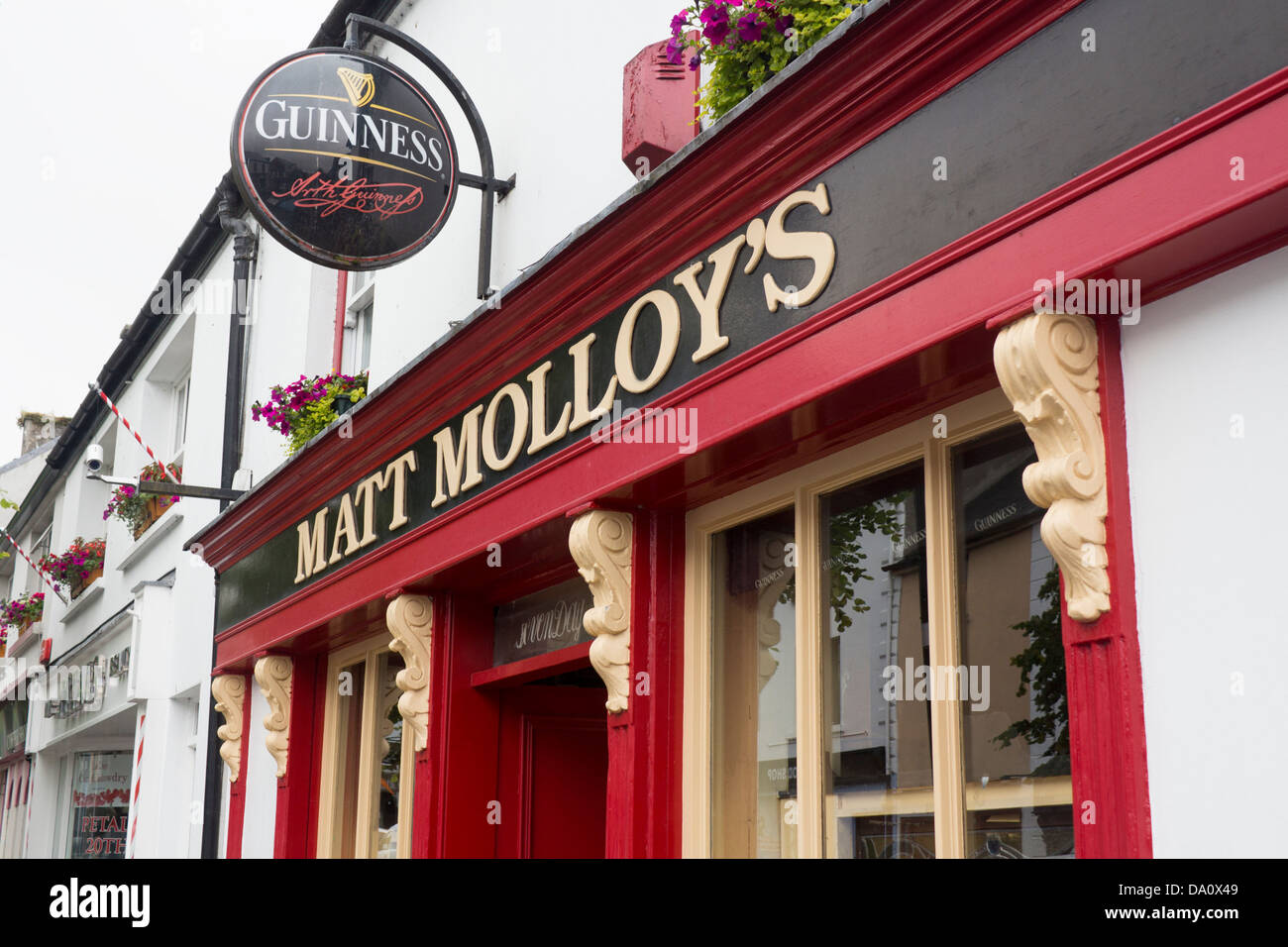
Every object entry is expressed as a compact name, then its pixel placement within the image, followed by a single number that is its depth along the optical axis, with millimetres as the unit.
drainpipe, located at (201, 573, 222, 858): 8609
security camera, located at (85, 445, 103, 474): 9334
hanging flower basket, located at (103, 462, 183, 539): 11664
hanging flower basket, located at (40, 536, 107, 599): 14602
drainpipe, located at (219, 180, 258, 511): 9086
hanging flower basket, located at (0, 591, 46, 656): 17594
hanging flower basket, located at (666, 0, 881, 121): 3779
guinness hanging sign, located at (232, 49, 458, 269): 5547
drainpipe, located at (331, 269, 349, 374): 8359
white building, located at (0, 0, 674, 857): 5887
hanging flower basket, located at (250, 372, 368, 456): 7598
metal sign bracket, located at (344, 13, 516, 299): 5965
